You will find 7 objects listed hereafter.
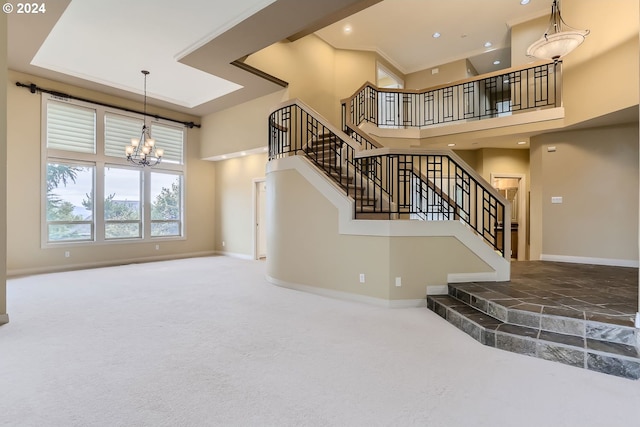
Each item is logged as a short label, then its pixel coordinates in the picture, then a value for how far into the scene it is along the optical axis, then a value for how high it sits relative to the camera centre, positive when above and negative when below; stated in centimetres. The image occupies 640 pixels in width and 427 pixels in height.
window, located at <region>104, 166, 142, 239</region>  756 +25
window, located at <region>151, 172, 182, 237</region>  842 +25
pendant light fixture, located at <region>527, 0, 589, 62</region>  484 +272
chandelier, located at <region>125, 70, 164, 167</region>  668 +146
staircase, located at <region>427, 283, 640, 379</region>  256 -113
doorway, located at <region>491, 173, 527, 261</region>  842 +23
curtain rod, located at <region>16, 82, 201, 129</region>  634 +259
